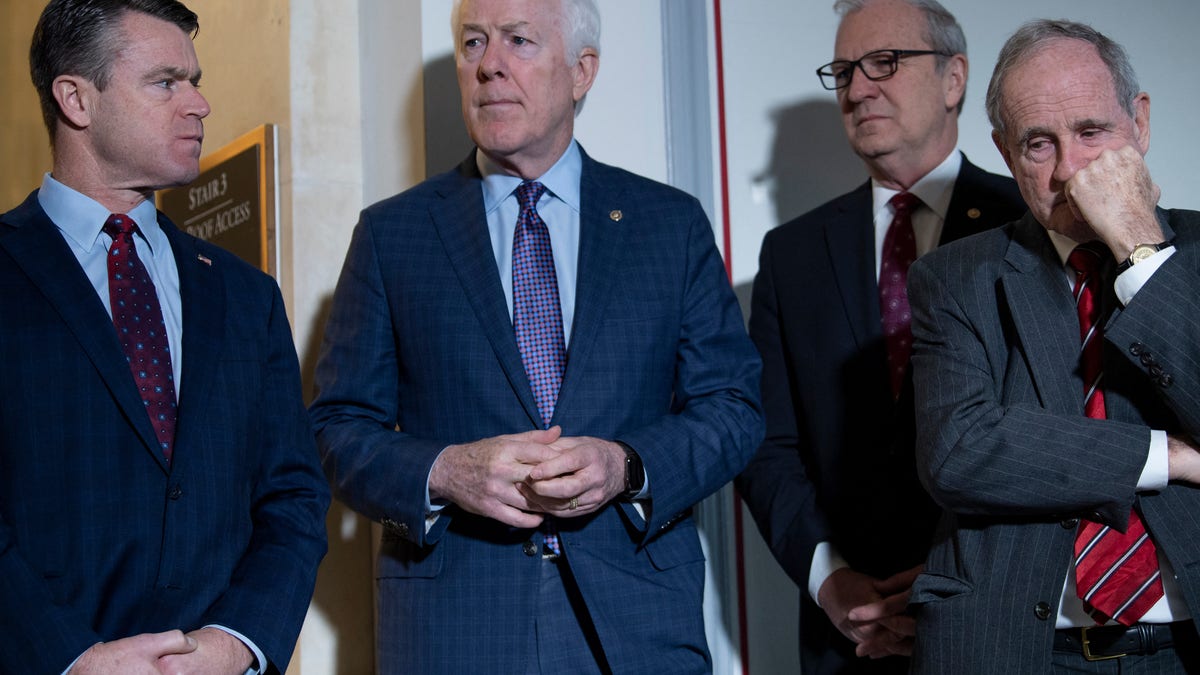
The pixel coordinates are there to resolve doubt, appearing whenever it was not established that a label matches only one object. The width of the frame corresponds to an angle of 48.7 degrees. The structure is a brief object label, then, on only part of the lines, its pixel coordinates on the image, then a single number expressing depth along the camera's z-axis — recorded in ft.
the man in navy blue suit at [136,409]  7.01
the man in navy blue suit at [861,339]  9.78
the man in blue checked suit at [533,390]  8.52
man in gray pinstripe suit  7.25
